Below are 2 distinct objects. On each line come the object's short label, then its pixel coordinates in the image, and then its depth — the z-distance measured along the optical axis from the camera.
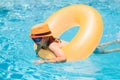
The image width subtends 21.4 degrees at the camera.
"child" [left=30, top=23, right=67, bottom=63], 5.07
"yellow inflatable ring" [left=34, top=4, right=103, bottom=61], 5.25
